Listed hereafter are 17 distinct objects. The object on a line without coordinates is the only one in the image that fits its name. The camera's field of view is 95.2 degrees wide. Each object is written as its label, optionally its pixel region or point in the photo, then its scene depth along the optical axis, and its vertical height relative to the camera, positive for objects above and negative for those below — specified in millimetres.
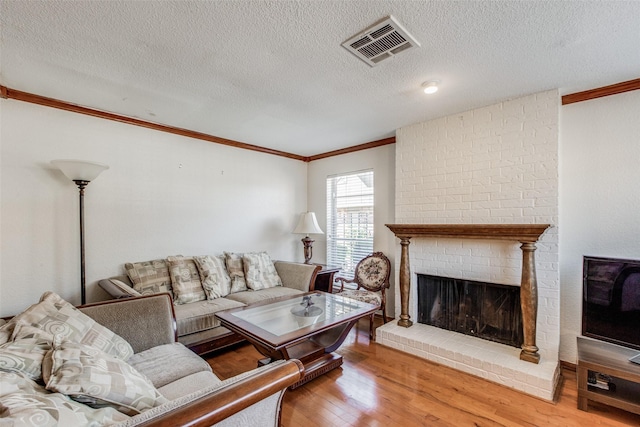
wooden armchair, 3493 -884
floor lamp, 2479 +334
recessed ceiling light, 2386 +1037
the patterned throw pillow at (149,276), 2969 -682
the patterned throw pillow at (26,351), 1024 -535
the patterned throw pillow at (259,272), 3627 -783
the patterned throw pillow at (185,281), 3031 -748
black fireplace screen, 2793 -1010
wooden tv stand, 1896 -1076
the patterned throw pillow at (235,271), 3516 -749
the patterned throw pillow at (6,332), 1251 -535
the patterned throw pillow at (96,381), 1003 -622
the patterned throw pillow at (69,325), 1445 -597
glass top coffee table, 2092 -895
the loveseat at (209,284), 2711 -824
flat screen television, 1972 -634
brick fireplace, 2490 -50
